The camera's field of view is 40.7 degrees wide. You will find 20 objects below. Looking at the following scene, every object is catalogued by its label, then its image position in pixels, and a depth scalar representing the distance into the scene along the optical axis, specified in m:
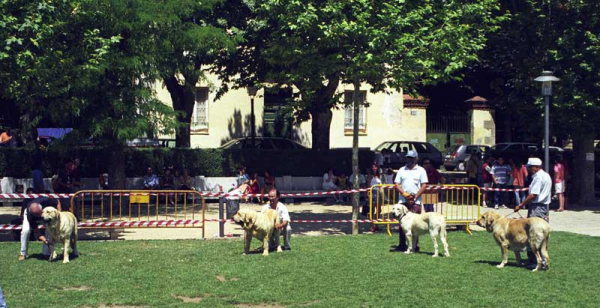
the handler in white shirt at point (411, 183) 15.62
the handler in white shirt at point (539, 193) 14.21
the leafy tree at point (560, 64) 24.50
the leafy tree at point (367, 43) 17.75
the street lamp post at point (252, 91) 30.86
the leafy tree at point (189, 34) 21.69
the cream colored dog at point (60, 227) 13.69
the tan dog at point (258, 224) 14.28
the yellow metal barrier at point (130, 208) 18.22
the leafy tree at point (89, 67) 16.76
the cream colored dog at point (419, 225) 14.50
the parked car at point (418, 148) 39.94
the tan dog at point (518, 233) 12.85
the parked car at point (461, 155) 40.62
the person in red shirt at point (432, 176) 20.58
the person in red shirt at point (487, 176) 27.17
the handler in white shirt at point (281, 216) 14.92
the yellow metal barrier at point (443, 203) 18.48
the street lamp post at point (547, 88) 20.11
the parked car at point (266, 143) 35.41
